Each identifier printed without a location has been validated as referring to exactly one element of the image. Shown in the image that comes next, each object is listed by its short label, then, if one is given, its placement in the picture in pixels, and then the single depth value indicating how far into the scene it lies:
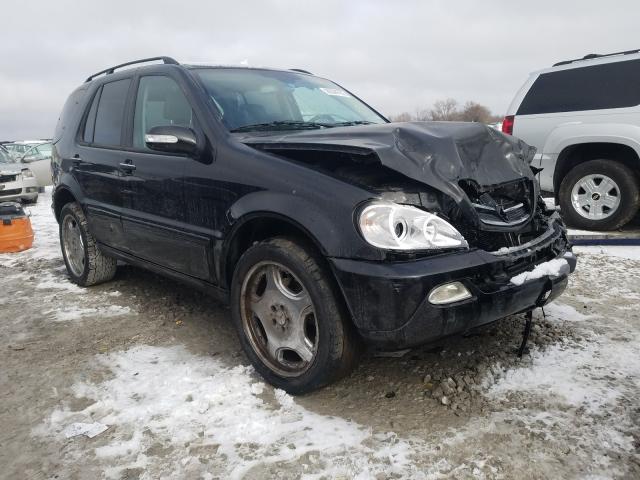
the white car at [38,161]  14.89
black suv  2.24
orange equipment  6.42
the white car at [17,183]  11.66
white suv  5.91
